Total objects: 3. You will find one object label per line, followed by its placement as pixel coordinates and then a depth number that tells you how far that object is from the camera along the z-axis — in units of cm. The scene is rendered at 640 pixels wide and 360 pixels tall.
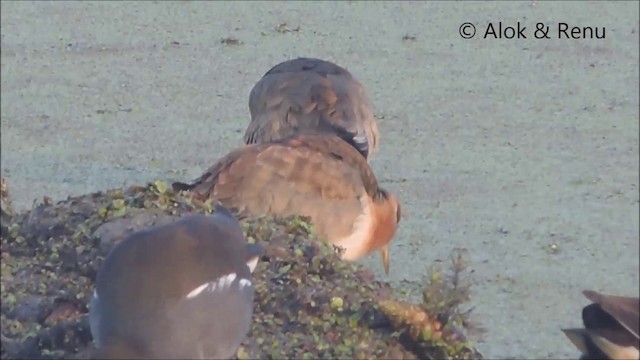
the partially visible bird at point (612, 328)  774
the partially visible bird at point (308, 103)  1280
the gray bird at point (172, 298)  667
